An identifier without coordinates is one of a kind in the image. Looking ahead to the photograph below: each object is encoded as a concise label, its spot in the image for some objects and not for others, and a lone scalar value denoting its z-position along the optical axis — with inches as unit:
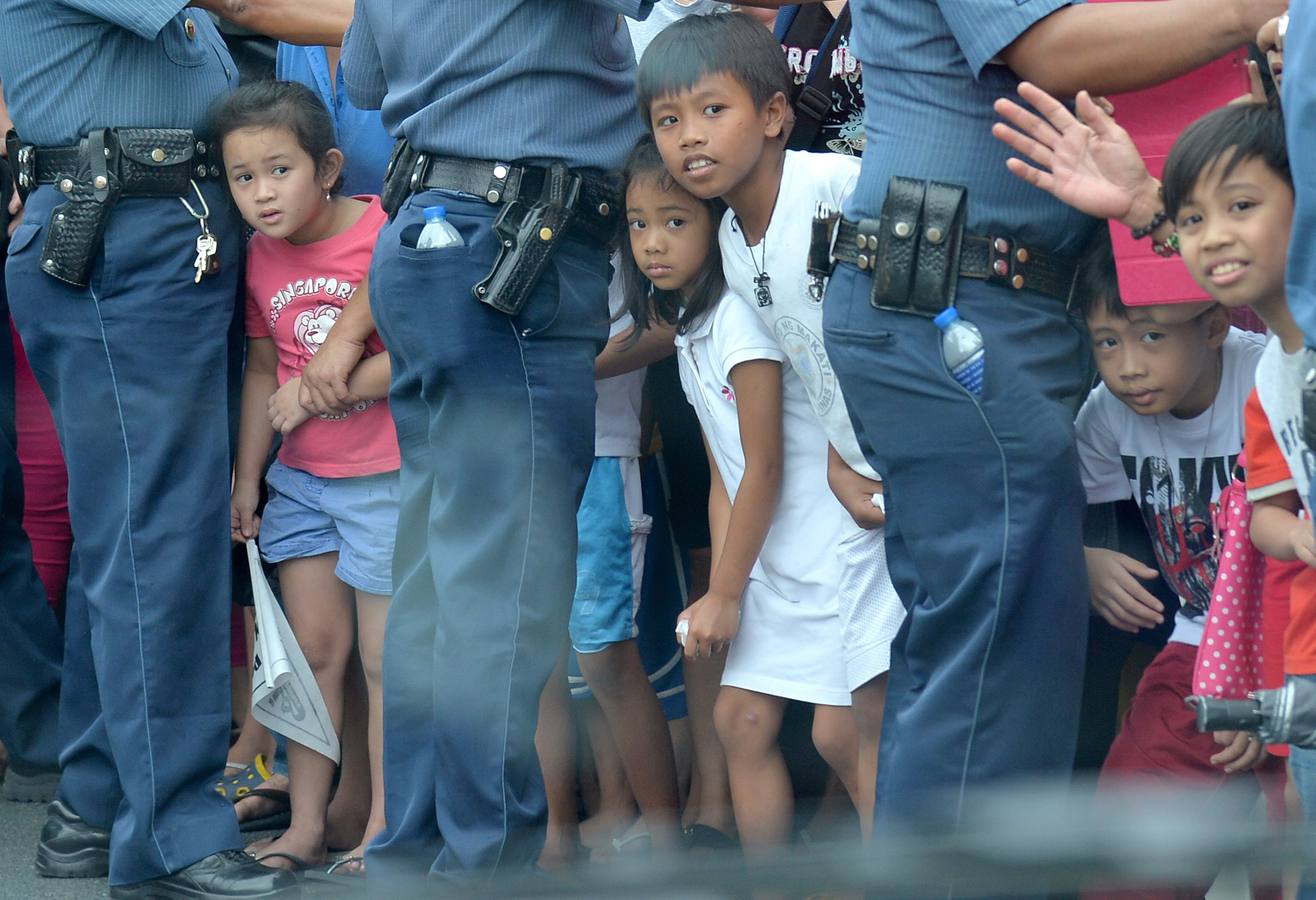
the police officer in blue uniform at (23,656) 294.5
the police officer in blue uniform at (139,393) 245.9
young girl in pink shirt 256.4
